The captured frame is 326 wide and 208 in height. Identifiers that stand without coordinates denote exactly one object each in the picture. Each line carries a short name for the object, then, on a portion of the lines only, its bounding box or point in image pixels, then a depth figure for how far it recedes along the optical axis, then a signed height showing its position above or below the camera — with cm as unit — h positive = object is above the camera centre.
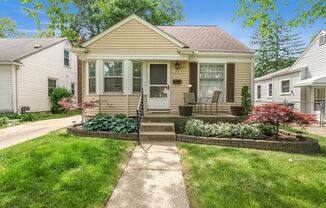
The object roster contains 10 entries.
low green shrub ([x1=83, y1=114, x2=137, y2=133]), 746 -83
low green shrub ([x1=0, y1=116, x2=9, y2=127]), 1092 -105
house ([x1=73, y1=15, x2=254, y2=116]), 945 +141
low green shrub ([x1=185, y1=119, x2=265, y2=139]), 662 -91
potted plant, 890 -21
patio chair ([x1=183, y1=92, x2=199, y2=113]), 957 +8
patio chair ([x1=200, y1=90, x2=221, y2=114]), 952 +4
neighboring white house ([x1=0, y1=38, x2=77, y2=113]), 1370 +209
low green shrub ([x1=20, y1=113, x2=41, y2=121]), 1294 -98
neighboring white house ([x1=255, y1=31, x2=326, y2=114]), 1368 +133
